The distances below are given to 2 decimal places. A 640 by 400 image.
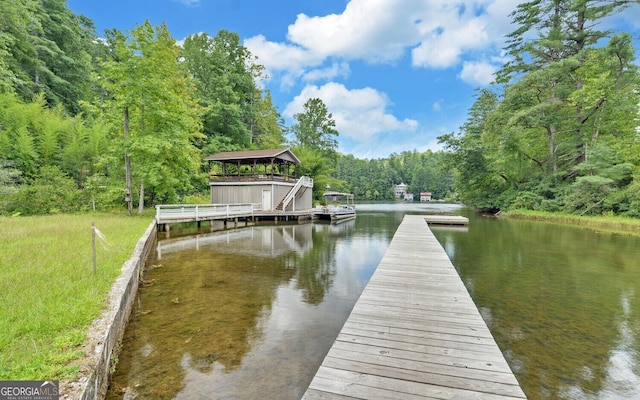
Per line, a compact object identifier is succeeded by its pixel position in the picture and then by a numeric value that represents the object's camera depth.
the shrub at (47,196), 14.16
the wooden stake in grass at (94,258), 5.04
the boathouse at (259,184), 22.14
